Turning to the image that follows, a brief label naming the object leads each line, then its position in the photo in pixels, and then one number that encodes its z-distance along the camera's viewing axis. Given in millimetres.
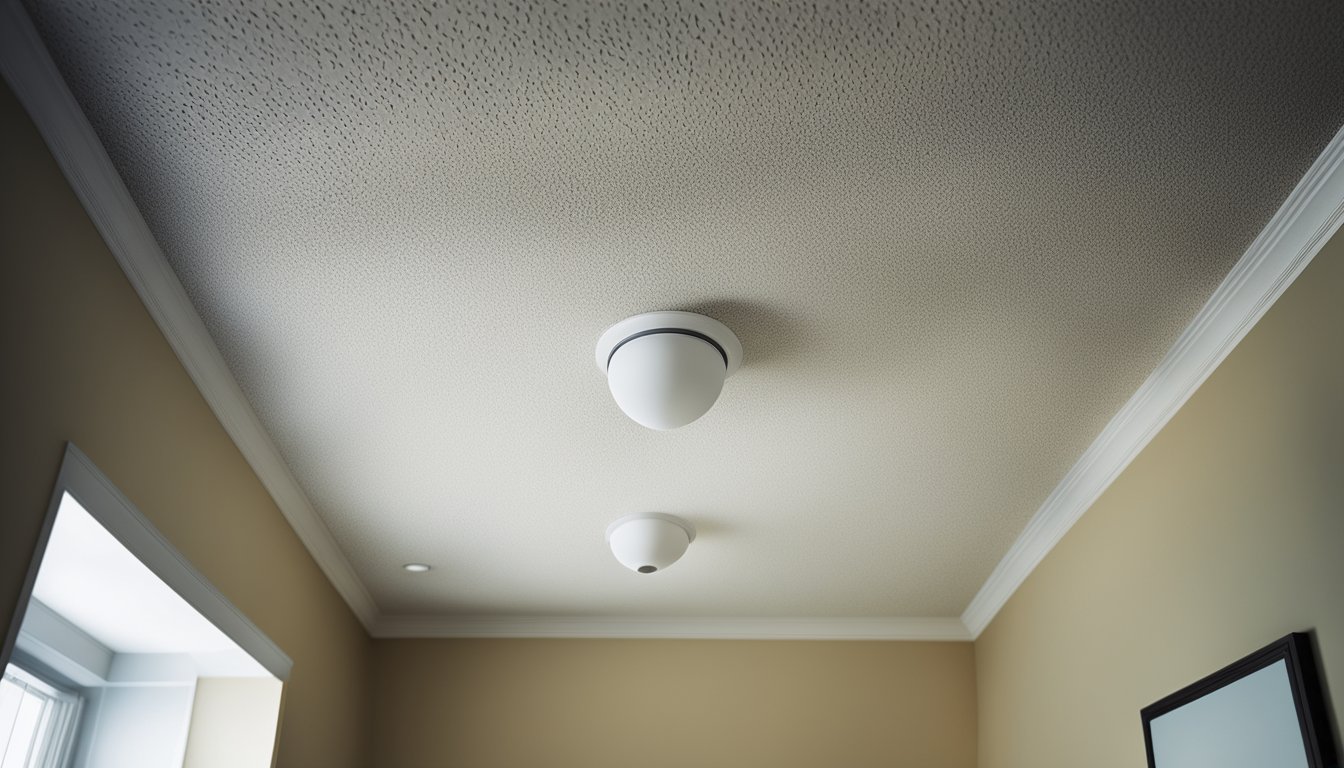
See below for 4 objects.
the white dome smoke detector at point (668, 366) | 2367
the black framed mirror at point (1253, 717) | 1981
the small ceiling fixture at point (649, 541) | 3396
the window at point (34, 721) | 2686
